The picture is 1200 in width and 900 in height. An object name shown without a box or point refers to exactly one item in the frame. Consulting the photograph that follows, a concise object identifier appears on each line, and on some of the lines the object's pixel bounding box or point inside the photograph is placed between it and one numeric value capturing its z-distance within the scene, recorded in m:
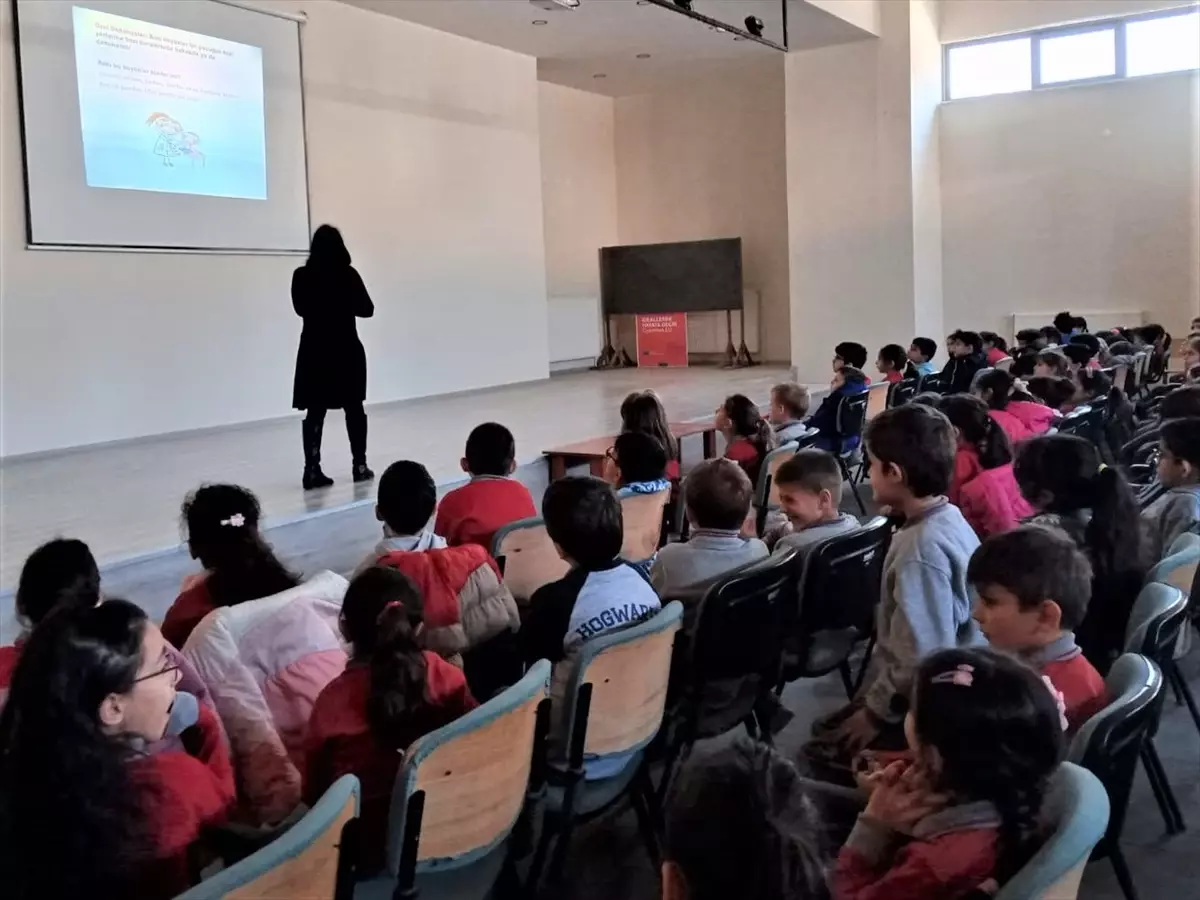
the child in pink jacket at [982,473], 3.21
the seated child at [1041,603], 1.87
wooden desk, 5.30
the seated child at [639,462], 3.40
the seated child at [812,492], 2.91
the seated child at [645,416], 4.19
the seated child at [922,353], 7.82
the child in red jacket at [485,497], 3.25
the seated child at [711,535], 2.63
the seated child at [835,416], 5.79
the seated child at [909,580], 2.17
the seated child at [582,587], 2.20
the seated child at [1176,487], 2.83
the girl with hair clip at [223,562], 2.24
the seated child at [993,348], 7.77
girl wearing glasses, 1.27
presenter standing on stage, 5.64
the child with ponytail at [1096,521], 2.52
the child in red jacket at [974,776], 1.25
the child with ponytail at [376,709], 1.69
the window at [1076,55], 10.30
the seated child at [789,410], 5.20
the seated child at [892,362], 7.28
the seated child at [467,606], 2.34
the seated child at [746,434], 4.49
